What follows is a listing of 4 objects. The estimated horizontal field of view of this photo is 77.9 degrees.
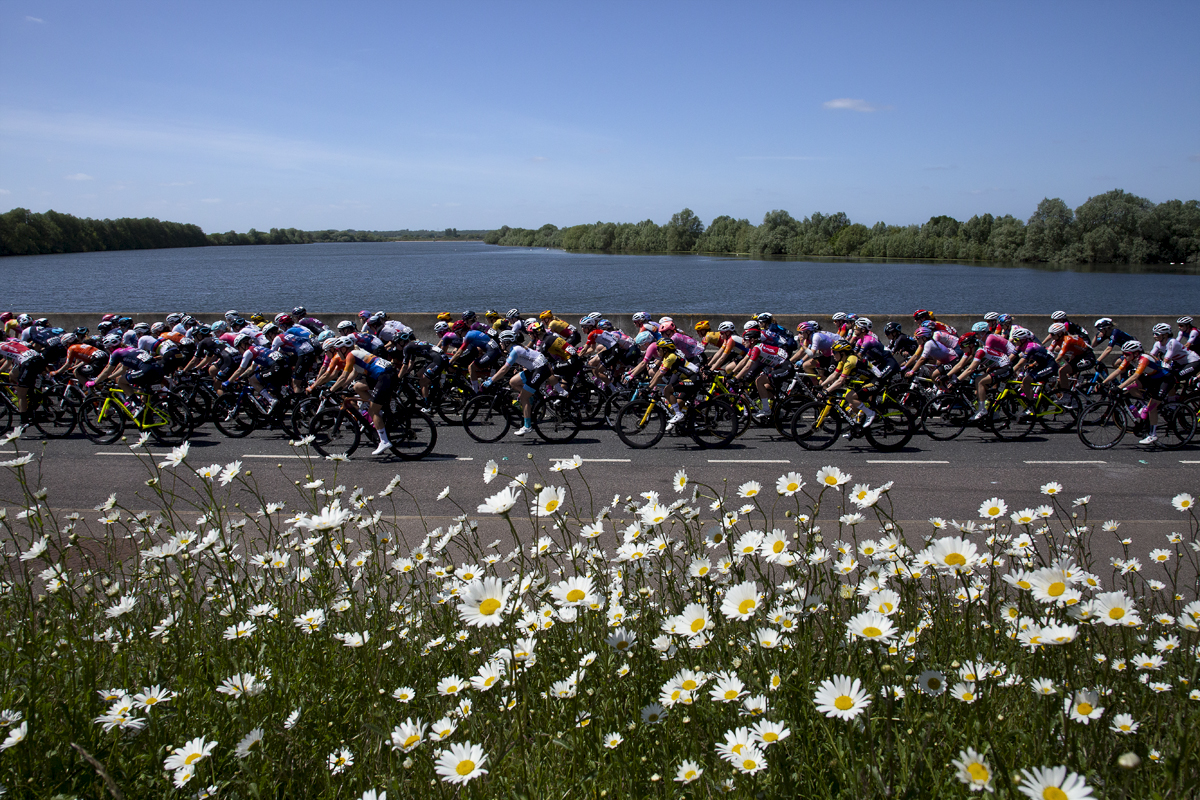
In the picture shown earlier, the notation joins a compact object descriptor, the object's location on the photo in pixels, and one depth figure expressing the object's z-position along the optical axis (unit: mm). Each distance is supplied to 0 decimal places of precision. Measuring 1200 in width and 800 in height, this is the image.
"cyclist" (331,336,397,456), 11008
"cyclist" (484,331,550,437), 12023
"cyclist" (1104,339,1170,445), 11227
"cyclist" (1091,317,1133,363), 13312
